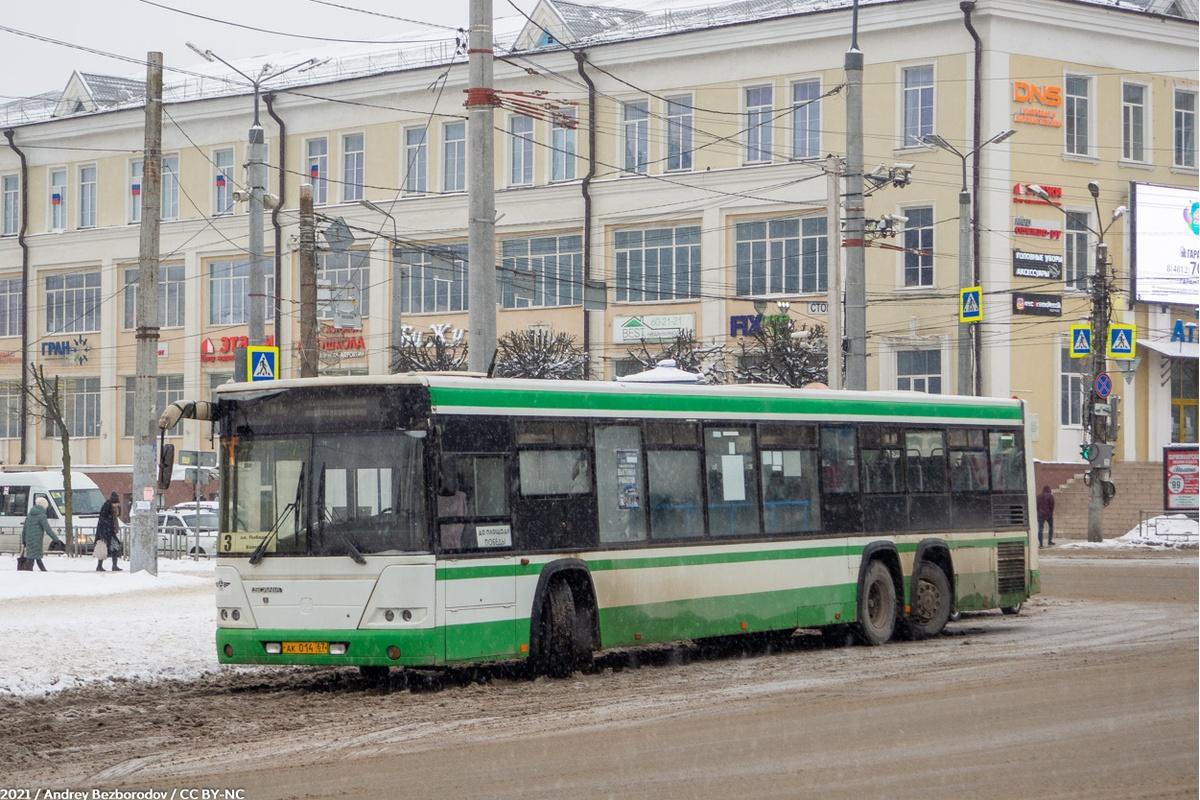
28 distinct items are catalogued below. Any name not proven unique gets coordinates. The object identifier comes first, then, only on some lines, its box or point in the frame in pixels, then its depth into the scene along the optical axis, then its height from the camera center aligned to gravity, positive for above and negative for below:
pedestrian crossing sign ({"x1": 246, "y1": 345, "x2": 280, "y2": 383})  30.25 +1.62
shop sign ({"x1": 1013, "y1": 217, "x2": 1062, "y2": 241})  53.41 +6.46
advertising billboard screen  55.72 +6.38
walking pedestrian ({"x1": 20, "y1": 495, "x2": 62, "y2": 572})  34.28 -1.17
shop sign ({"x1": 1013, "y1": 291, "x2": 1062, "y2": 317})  53.06 +4.35
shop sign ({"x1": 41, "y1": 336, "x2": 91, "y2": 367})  70.50 +4.24
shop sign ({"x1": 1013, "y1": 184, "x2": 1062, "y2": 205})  53.25 +7.35
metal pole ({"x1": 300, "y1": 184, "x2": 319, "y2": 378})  31.23 +2.71
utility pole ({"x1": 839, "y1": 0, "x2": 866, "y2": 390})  28.98 +3.39
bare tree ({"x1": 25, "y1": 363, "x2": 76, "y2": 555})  43.22 +1.12
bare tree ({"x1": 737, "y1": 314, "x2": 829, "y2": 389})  51.63 +2.84
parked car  45.41 -1.56
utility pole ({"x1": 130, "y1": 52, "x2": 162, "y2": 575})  29.08 +1.87
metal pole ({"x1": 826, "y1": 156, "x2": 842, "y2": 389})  31.78 +3.22
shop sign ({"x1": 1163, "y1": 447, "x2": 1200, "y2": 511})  47.47 -0.46
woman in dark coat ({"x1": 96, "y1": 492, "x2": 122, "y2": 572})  37.69 -1.14
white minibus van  54.28 -0.88
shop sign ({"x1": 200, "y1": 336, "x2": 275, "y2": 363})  66.19 +4.02
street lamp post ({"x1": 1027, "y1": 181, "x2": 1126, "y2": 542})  46.19 +1.03
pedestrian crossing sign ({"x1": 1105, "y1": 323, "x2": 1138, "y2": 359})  46.53 +2.92
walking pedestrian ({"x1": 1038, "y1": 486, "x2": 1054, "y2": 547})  47.12 -1.01
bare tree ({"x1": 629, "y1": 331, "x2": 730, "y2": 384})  53.22 +3.04
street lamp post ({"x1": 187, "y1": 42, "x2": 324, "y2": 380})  31.61 +3.94
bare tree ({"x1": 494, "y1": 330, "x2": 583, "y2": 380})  54.50 +3.06
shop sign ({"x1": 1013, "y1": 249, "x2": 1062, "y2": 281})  53.34 +5.42
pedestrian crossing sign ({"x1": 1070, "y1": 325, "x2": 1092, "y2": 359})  45.97 +2.89
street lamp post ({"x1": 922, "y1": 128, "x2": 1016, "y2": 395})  39.22 +4.20
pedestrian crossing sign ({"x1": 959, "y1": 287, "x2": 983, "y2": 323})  40.19 +3.29
